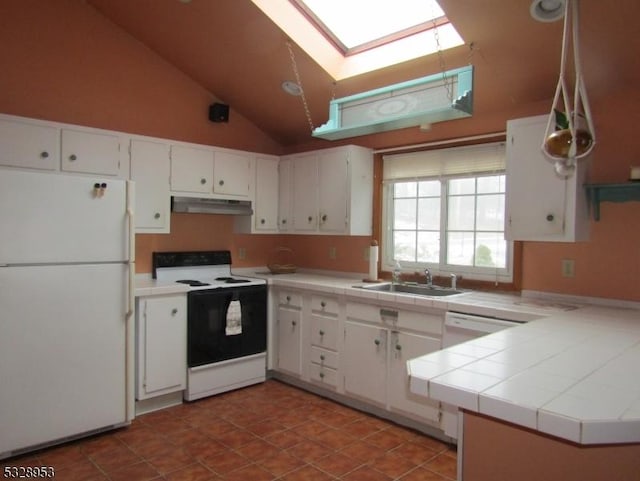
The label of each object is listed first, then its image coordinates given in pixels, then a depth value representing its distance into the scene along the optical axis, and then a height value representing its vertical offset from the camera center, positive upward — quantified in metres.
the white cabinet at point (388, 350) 3.00 -0.79
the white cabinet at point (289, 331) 3.90 -0.83
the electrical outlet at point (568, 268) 2.92 -0.17
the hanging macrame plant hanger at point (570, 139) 1.68 +0.37
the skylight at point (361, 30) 3.01 +1.45
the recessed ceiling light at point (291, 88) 3.81 +1.22
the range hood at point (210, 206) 3.77 +0.23
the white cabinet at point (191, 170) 3.77 +0.52
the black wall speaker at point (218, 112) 4.21 +1.10
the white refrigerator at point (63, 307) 2.59 -0.46
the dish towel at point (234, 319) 3.69 -0.69
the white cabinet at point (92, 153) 3.21 +0.55
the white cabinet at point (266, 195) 4.34 +0.37
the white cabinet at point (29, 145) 2.96 +0.55
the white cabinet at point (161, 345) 3.27 -0.82
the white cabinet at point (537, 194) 2.64 +0.27
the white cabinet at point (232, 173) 4.05 +0.54
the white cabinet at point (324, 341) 3.61 -0.84
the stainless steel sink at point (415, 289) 3.44 -0.40
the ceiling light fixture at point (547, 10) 2.33 +1.18
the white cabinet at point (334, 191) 3.93 +0.39
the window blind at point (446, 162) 3.38 +0.60
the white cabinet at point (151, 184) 3.53 +0.37
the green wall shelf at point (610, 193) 2.54 +0.28
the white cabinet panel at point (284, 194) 4.42 +0.39
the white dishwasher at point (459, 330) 2.63 -0.54
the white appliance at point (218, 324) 3.56 -0.73
